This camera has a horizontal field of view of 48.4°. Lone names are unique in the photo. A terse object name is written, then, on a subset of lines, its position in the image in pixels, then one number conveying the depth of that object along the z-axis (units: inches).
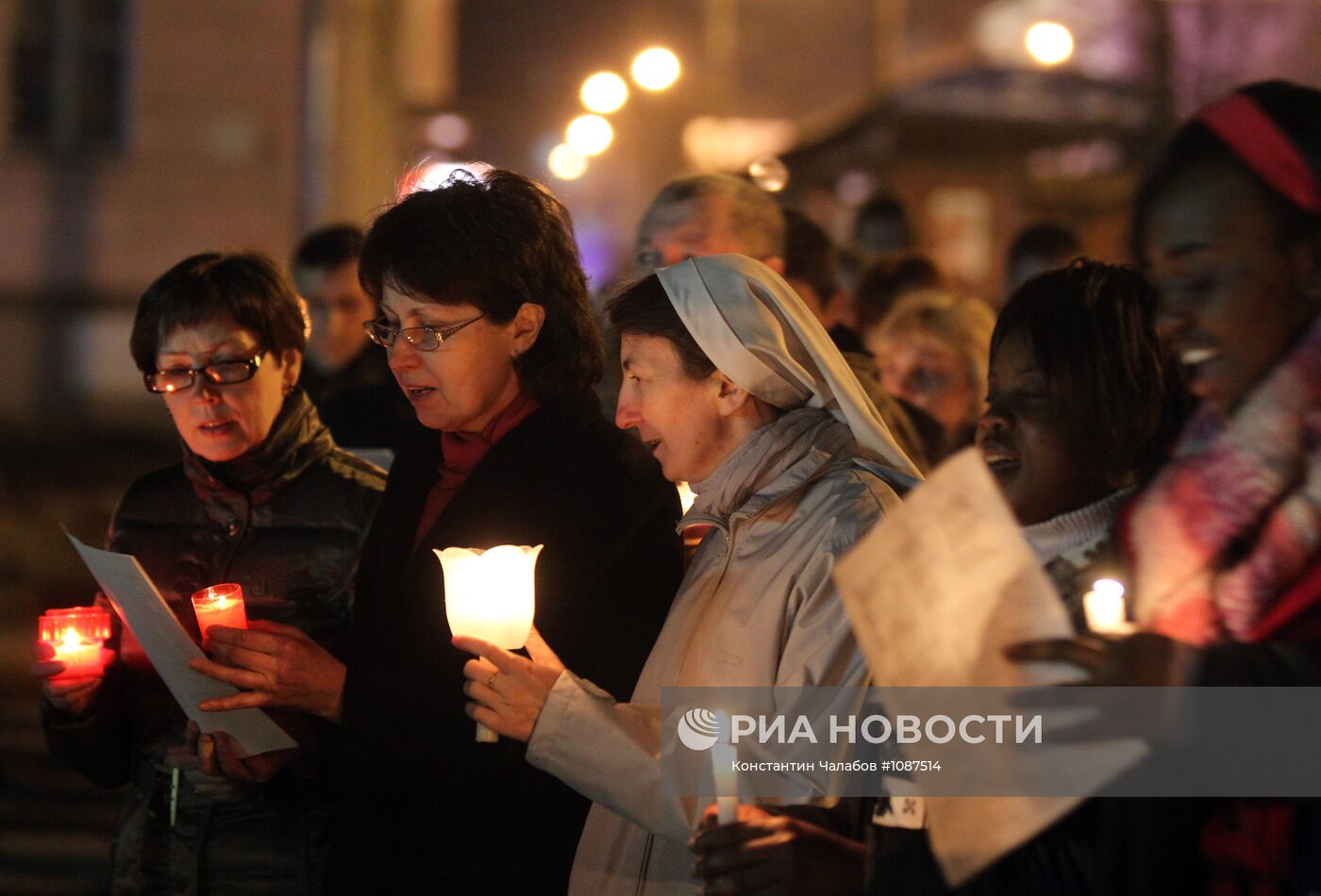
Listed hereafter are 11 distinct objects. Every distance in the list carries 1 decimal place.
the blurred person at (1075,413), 105.3
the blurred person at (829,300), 179.5
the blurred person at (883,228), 350.6
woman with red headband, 71.9
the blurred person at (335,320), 219.1
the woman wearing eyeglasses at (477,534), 114.9
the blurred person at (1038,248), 282.5
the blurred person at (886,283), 267.1
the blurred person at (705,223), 191.0
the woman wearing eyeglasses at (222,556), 133.0
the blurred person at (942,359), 219.0
